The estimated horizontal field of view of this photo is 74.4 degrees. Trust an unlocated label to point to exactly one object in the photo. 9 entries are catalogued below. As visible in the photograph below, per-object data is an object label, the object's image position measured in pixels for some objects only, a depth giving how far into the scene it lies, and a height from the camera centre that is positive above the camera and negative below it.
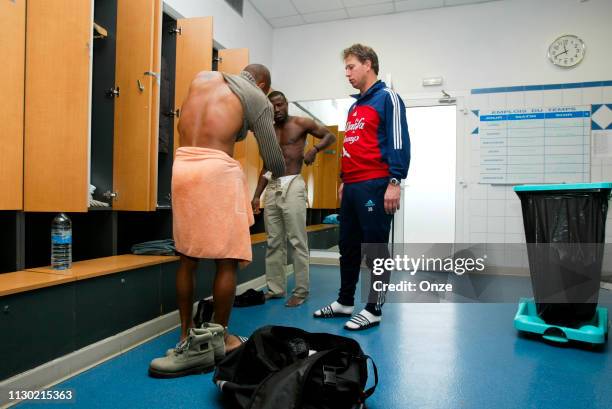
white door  4.28 +0.29
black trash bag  1.97 -0.19
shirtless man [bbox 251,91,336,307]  2.78 +0.00
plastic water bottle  1.70 -0.19
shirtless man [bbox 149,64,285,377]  1.56 +0.02
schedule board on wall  3.89 +0.63
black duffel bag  1.15 -0.54
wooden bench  1.36 -0.29
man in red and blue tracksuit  2.11 +0.19
